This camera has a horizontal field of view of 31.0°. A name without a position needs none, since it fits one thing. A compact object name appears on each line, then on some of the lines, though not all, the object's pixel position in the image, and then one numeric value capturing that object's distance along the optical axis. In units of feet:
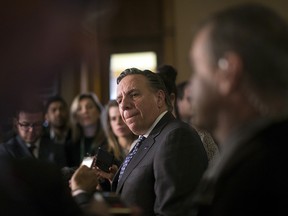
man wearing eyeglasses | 10.94
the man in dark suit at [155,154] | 6.37
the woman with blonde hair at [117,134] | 11.77
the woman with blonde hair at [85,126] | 13.64
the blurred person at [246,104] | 4.07
